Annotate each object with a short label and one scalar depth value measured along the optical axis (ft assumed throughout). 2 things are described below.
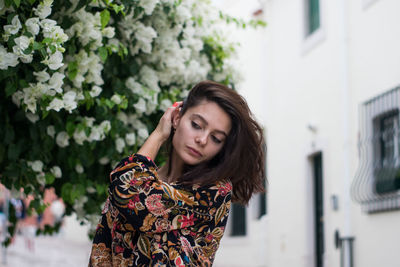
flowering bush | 12.77
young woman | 8.64
